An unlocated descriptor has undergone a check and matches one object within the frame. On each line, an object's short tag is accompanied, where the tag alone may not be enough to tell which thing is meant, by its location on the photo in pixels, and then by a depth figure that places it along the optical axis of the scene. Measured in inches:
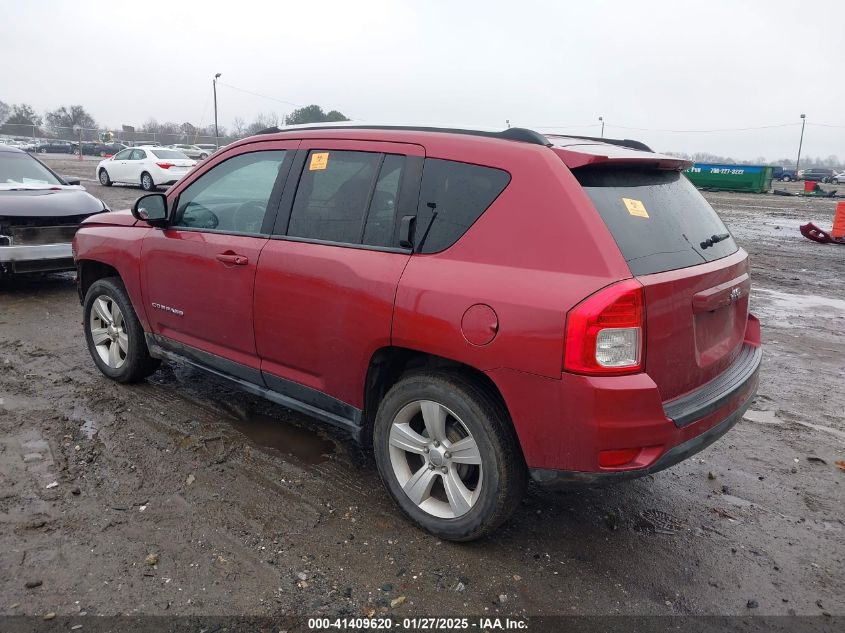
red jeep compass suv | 103.0
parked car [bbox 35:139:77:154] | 1960.8
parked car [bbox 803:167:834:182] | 2256.4
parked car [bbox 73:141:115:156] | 1926.7
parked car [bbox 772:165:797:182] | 2401.8
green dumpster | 1482.5
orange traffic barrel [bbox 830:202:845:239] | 607.8
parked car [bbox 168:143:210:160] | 1200.8
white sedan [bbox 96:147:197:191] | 857.5
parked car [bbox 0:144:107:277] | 279.6
